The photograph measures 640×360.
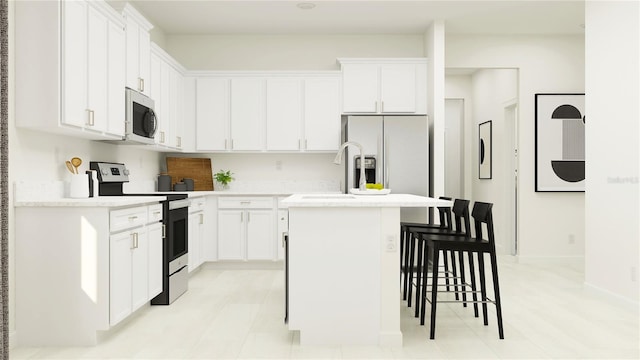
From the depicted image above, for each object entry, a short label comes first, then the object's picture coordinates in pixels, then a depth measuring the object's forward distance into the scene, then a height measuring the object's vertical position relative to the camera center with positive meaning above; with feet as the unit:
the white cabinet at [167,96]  15.97 +2.75
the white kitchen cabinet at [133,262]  10.30 -1.82
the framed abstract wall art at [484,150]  23.48 +1.33
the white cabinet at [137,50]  13.50 +3.53
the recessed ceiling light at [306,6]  16.80 +5.68
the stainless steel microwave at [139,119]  13.39 +1.65
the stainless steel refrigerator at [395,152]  17.83 +0.93
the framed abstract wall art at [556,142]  20.24 +1.45
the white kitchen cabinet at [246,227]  18.43 -1.71
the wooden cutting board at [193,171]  19.48 +0.31
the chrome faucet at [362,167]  11.44 +0.26
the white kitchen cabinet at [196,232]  16.48 -1.75
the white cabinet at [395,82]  18.92 +3.54
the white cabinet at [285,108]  19.34 +2.66
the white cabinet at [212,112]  19.34 +2.51
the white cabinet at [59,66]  10.04 +2.27
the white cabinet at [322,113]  19.26 +2.46
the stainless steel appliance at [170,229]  13.26 -1.36
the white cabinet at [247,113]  19.36 +2.47
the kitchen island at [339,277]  10.00 -1.90
